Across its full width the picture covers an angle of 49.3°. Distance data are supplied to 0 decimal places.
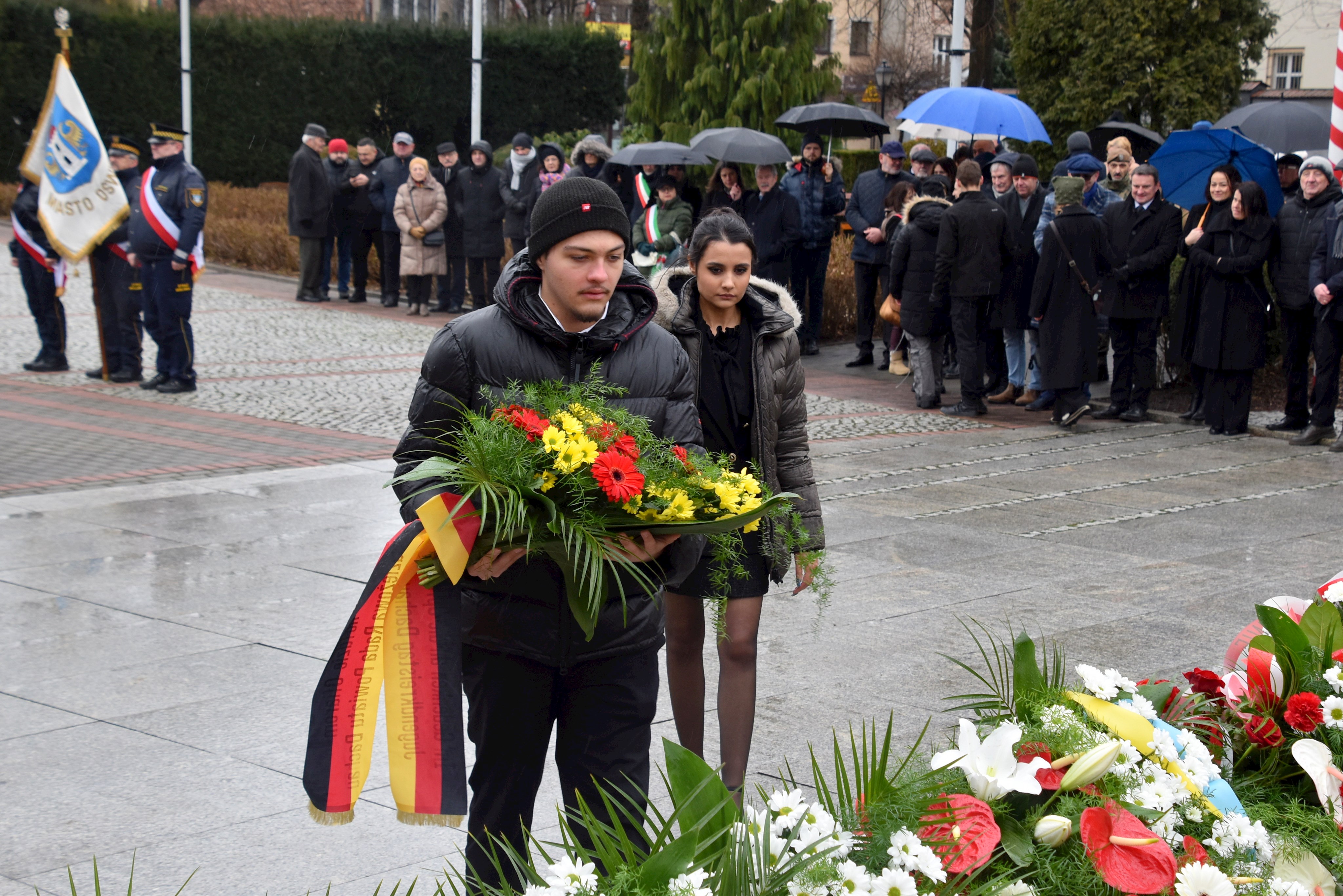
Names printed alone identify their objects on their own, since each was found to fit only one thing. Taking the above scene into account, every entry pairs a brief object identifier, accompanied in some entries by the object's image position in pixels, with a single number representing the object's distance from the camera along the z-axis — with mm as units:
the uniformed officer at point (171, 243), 12164
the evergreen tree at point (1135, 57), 20750
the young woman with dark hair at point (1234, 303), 11156
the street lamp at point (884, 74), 37406
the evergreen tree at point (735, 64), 21391
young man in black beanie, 3104
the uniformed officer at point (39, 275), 12906
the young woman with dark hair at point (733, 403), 4293
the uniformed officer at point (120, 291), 12570
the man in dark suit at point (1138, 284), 11609
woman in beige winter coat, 18047
